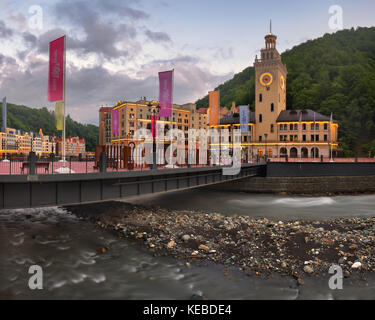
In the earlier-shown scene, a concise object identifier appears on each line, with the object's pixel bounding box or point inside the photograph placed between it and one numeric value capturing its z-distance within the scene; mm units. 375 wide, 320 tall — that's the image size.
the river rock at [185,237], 16167
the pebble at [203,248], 14750
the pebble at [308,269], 12055
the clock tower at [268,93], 83625
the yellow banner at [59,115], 20281
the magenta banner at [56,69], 18281
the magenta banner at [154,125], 20328
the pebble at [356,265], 12438
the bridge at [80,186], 14055
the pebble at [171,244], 15289
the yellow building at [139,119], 101062
